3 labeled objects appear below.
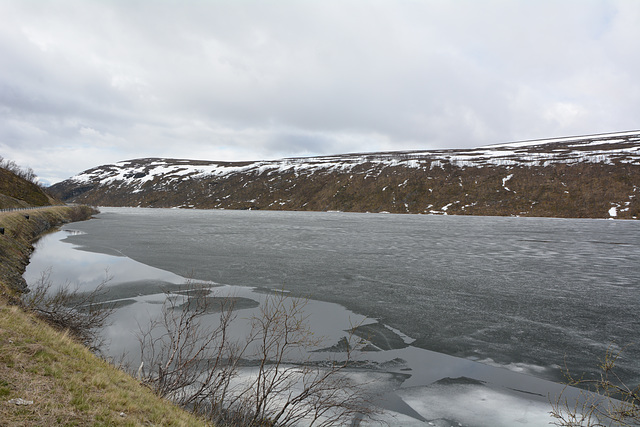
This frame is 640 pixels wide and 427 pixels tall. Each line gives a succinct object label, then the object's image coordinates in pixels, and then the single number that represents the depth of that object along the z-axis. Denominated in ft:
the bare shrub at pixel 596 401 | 28.58
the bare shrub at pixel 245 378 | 28.14
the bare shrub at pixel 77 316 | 38.42
